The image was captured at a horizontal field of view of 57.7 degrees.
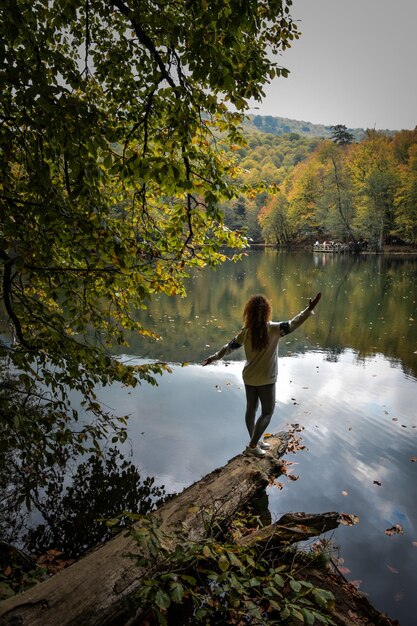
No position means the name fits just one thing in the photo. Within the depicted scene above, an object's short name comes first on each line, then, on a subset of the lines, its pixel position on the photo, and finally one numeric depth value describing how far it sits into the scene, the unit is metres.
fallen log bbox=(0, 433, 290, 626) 2.68
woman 5.27
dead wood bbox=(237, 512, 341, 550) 3.83
